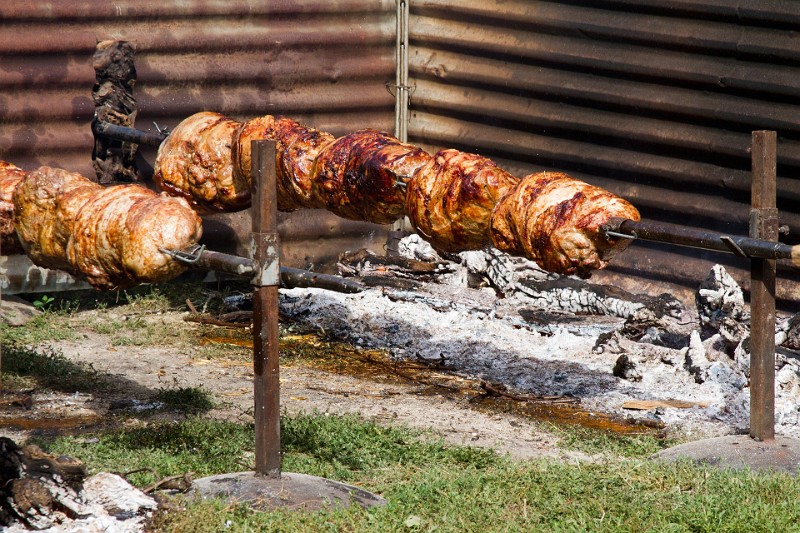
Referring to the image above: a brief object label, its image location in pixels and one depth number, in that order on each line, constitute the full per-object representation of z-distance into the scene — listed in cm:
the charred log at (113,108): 1613
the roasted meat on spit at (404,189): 982
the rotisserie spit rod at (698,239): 924
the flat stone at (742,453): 1018
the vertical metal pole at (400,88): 1980
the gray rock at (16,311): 1599
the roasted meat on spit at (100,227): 1030
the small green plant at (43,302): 1696
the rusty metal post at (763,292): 1020
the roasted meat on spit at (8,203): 1253
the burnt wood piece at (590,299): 1643
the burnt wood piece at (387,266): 1897
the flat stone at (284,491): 894
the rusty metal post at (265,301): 914
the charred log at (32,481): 795
